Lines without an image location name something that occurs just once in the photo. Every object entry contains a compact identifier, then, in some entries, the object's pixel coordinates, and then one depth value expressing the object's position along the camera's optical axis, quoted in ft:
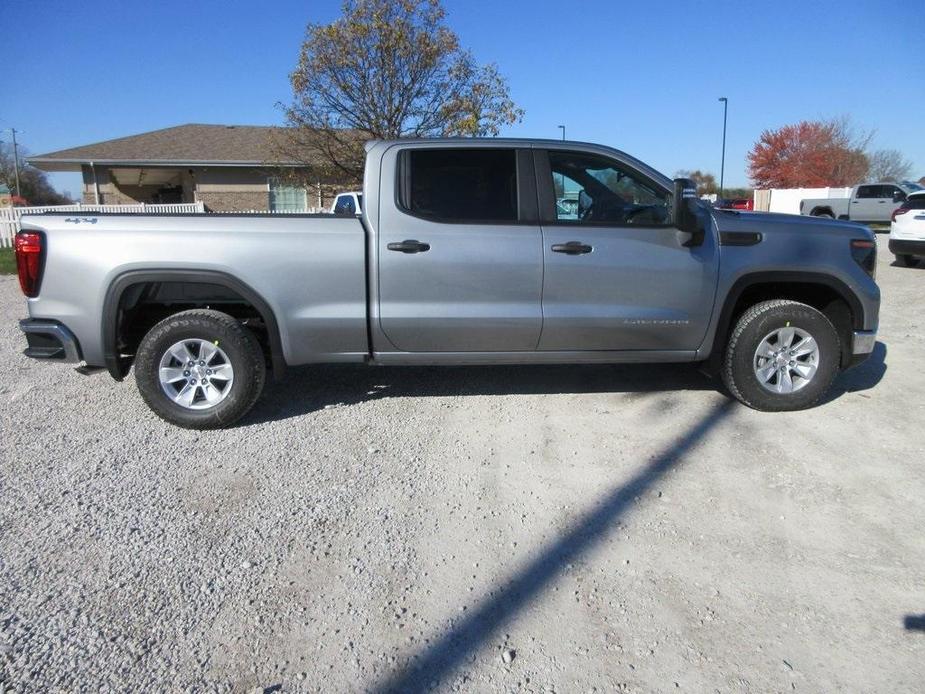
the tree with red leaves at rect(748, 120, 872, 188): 157.48
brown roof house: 79.87
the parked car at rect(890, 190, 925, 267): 39.06
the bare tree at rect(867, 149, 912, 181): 172.76
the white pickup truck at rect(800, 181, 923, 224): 88.33
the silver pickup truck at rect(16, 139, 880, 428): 14.07
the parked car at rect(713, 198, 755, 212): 111.88
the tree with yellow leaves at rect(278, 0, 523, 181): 57.67
